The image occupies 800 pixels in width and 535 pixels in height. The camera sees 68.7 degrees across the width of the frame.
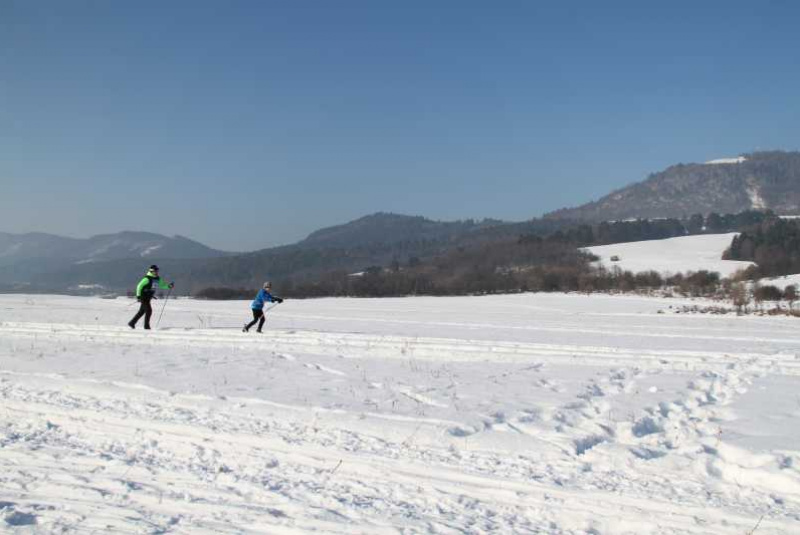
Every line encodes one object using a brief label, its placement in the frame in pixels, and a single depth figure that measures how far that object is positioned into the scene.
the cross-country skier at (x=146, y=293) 18.53
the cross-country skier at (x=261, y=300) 18.84
